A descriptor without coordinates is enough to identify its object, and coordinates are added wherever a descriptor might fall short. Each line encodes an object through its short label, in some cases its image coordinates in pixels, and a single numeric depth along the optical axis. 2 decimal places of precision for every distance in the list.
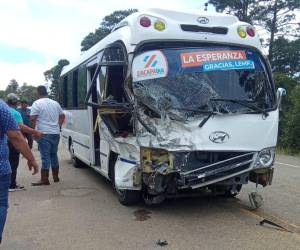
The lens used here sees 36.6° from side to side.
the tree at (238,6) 37.03
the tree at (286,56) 36.03
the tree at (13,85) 105.06
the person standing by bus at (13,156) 8.61
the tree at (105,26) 55.03
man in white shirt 9.27
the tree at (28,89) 78.56
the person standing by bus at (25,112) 13.38
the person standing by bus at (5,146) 4.44
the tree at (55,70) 67.85
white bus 6.09
